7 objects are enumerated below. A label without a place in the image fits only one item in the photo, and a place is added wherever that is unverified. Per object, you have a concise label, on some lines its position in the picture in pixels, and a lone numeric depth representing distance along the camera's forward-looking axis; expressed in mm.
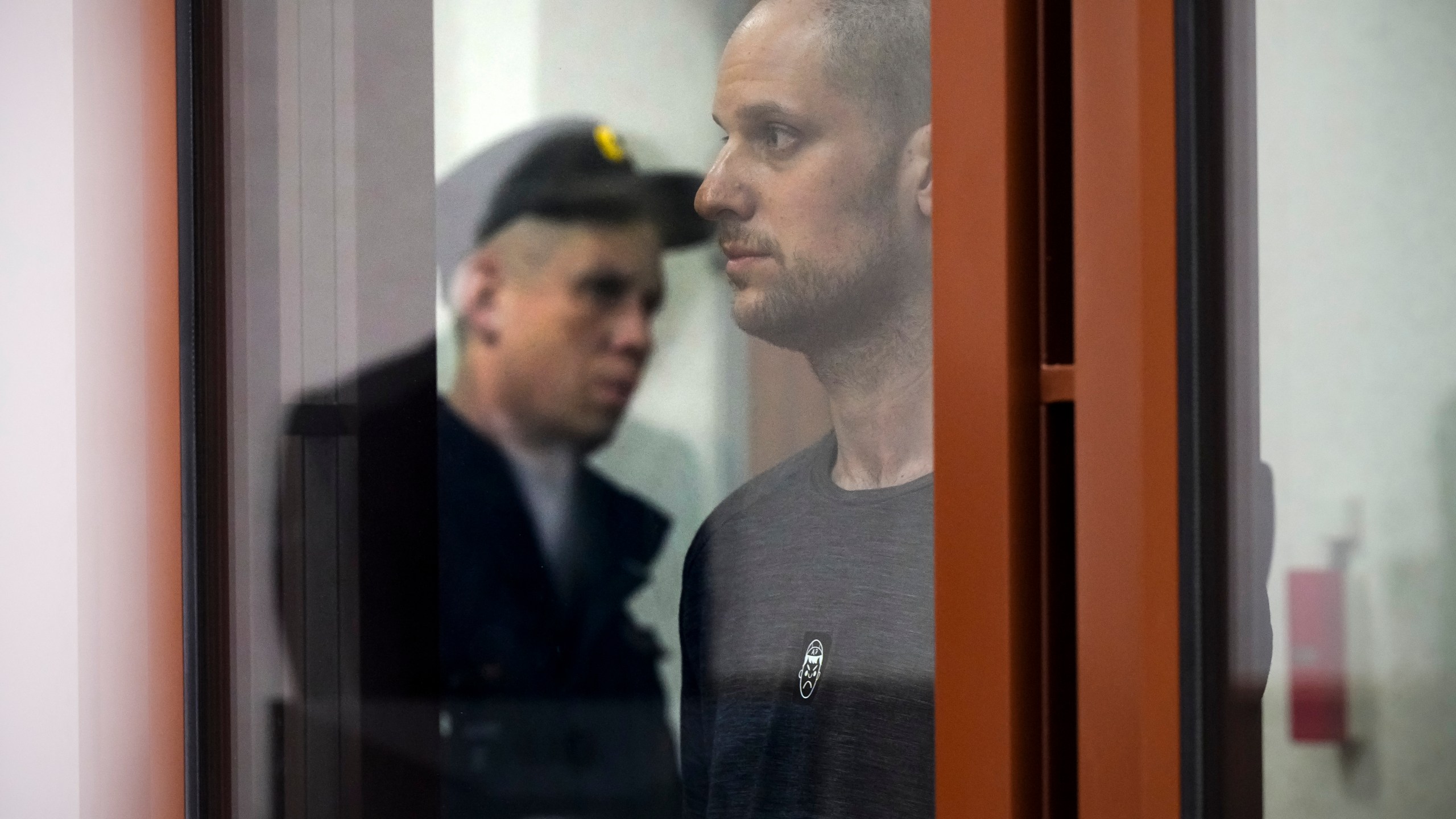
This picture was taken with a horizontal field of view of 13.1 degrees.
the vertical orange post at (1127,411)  3854
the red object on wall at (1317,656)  3814
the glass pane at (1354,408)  3777
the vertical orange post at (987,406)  3910
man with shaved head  3969
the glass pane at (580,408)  3989
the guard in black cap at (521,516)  4128
